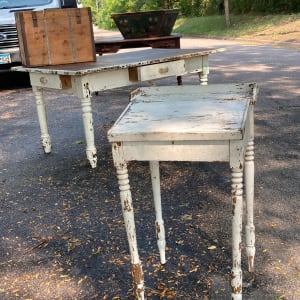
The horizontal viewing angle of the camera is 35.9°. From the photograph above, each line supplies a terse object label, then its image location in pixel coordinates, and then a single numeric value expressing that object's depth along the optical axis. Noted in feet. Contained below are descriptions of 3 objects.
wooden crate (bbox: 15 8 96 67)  13.62
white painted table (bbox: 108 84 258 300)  6.20
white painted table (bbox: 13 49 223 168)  12.89
